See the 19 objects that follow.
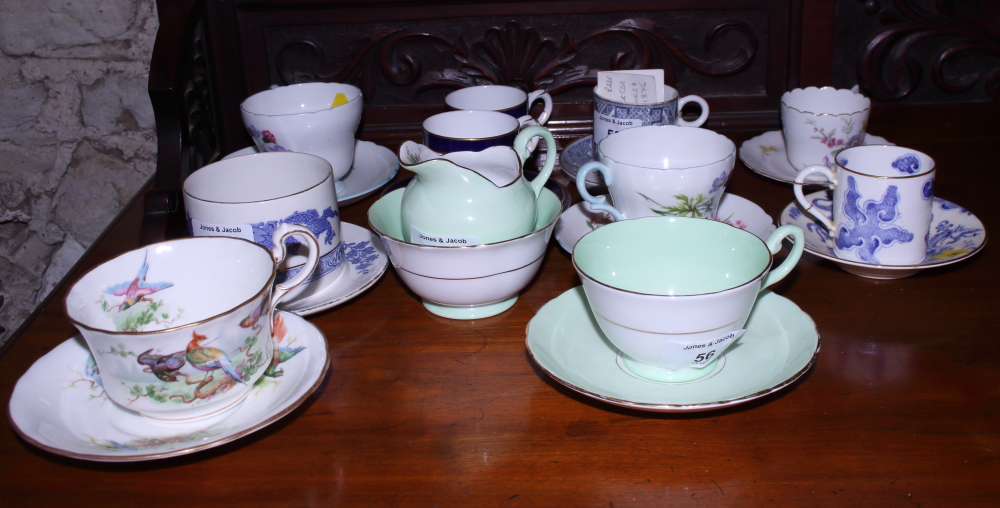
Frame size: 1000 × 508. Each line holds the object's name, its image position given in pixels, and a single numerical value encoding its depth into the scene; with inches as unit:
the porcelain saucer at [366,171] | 39.3
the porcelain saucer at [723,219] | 33.9
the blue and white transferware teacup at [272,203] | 28.4
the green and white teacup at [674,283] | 22.0
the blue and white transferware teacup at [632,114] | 38.4
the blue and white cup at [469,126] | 36.0
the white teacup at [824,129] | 38.5
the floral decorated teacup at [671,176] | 30.7
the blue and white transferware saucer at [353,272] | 29.5
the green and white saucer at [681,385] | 22.3
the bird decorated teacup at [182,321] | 21.4
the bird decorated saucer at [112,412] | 21.0
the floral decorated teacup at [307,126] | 37.9
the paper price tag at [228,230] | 28.5
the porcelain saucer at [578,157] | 40.2
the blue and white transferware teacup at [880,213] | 29.9
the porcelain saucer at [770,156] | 39.9
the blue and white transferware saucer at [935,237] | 30.1
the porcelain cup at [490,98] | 42.8
